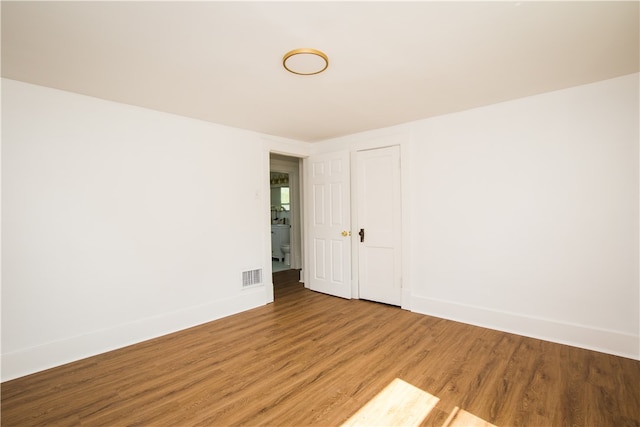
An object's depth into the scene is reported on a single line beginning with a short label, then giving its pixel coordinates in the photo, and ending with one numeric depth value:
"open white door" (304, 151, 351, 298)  4.51
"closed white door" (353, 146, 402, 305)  4.07
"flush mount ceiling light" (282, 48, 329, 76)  2.08
